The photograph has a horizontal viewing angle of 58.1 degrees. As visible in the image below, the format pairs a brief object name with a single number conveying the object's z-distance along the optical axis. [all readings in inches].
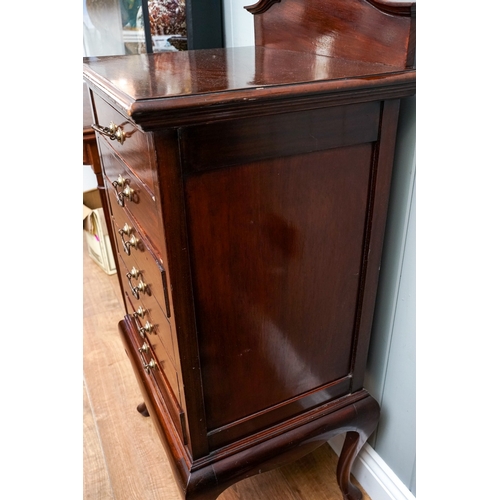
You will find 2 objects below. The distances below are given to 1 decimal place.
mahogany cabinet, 24.2
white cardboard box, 84.7
